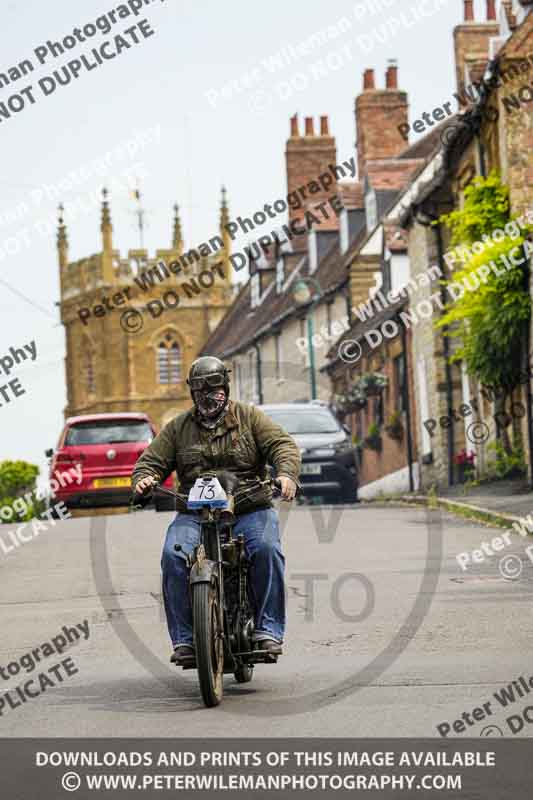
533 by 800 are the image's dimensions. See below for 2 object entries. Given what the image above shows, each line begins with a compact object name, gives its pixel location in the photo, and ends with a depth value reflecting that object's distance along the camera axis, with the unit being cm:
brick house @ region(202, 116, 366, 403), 5134
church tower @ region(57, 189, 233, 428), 10112
